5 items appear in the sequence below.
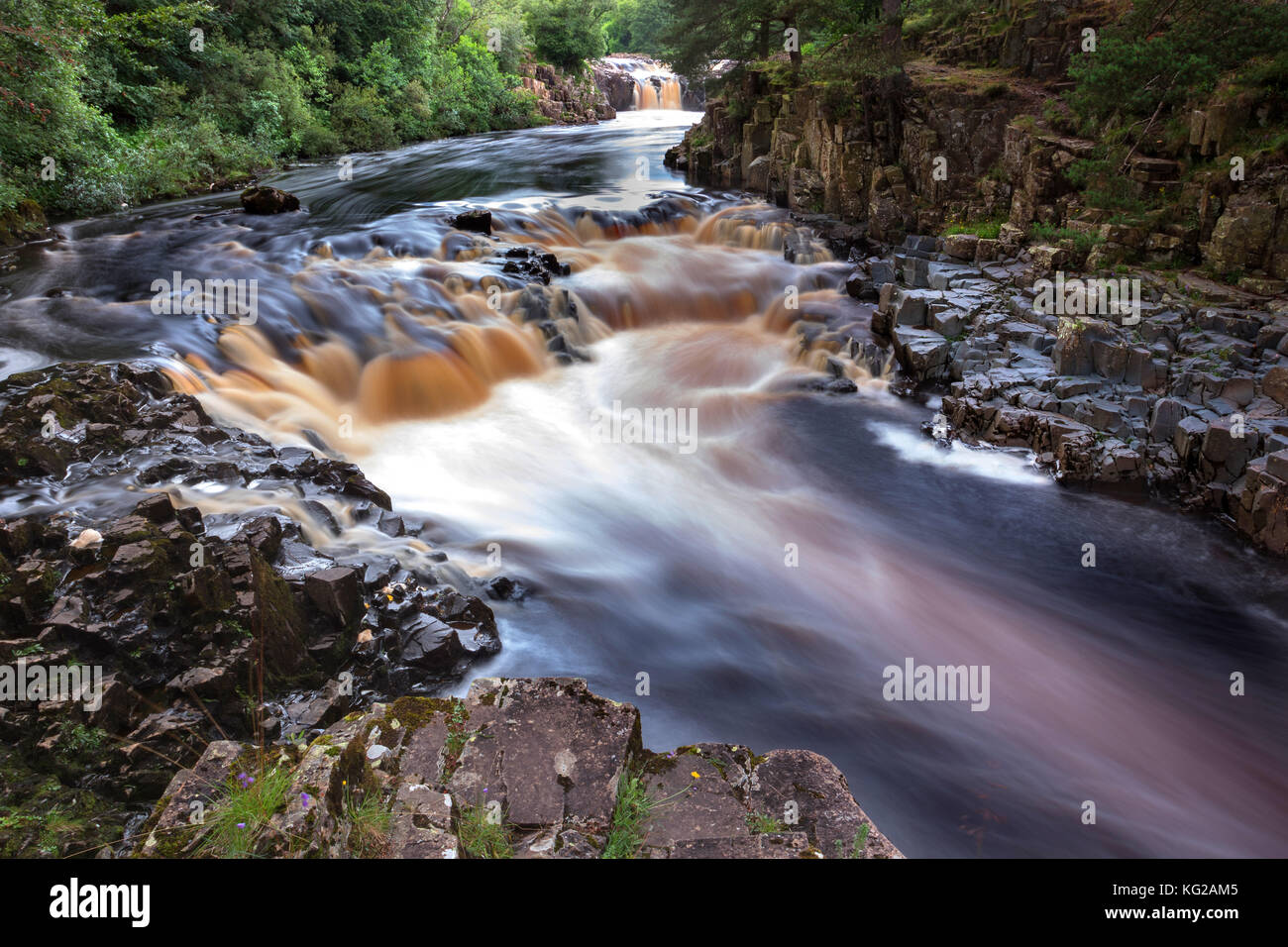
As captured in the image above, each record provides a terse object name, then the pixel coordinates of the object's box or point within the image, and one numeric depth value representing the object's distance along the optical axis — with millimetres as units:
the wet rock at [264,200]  16266
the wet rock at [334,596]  5414
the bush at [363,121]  27609
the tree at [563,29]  46562
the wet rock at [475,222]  15914
